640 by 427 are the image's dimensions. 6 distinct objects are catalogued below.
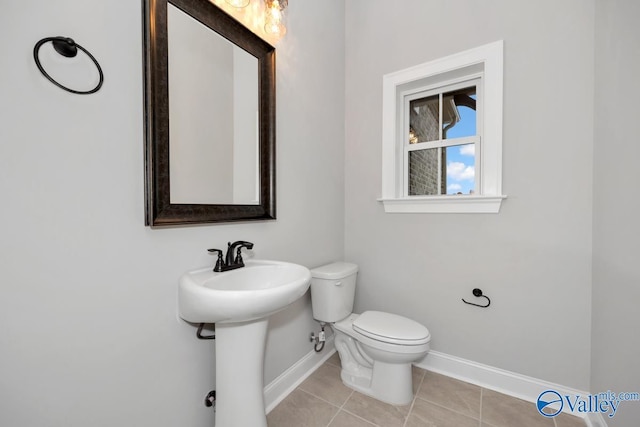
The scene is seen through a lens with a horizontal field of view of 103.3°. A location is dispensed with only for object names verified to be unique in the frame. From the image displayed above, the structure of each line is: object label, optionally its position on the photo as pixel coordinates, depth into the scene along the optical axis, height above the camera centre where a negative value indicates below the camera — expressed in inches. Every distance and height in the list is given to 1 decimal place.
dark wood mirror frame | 35.9 +14.8
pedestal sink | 34.3 -19.1
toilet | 55.5 -29.6
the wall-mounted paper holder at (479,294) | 63.0 -21.2
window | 61.6 +21.5
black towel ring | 27.1 +18.5
